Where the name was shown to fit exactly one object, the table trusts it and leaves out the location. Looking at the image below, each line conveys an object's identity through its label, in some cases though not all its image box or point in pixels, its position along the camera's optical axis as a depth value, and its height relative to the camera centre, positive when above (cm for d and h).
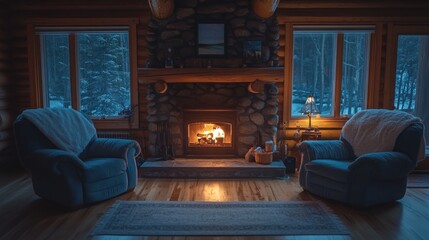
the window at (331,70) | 505 +37
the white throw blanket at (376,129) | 359 -40
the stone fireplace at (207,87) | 465 +9
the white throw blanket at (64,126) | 359 -39
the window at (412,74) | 505 +31
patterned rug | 288 -118
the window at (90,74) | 512 +29
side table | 479 -60
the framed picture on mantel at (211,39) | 468 +77
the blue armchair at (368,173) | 331 -82
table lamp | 474 -19
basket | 458 -88
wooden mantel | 444 +25
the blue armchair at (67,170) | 330 -81
